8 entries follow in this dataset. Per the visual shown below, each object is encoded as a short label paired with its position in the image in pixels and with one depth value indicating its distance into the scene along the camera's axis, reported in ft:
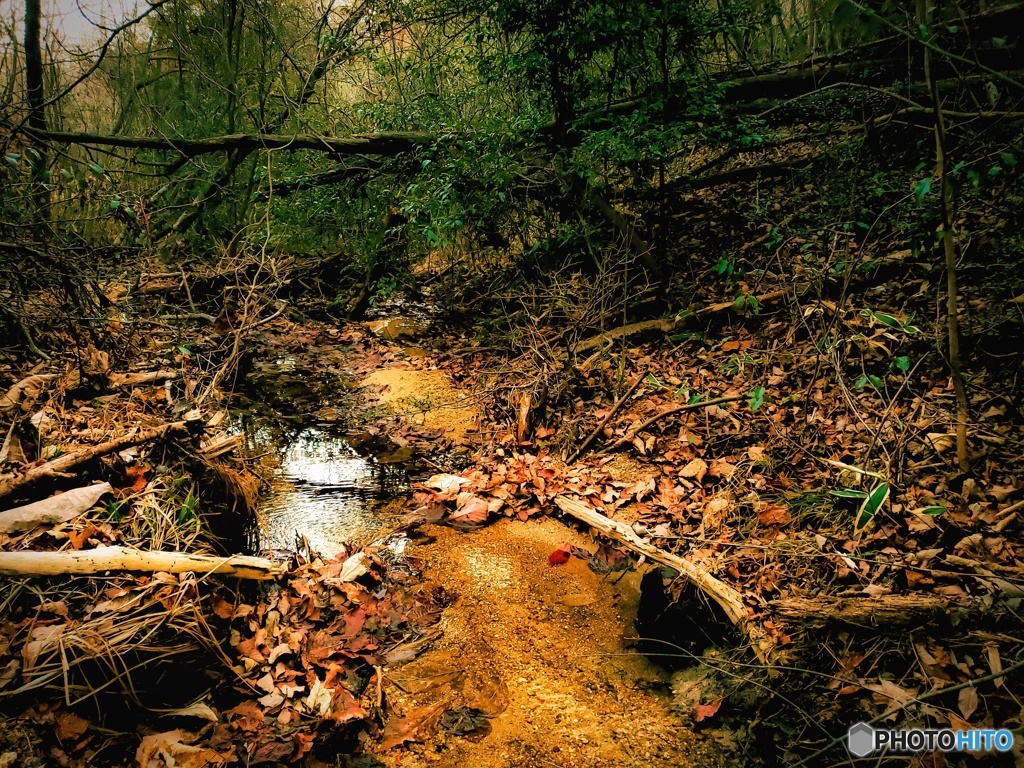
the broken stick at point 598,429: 15.31
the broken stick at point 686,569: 8.31
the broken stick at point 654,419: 13.83
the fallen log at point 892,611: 6.96
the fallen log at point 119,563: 7.57
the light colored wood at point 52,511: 8.68
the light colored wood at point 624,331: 18.89
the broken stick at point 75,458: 9.38
